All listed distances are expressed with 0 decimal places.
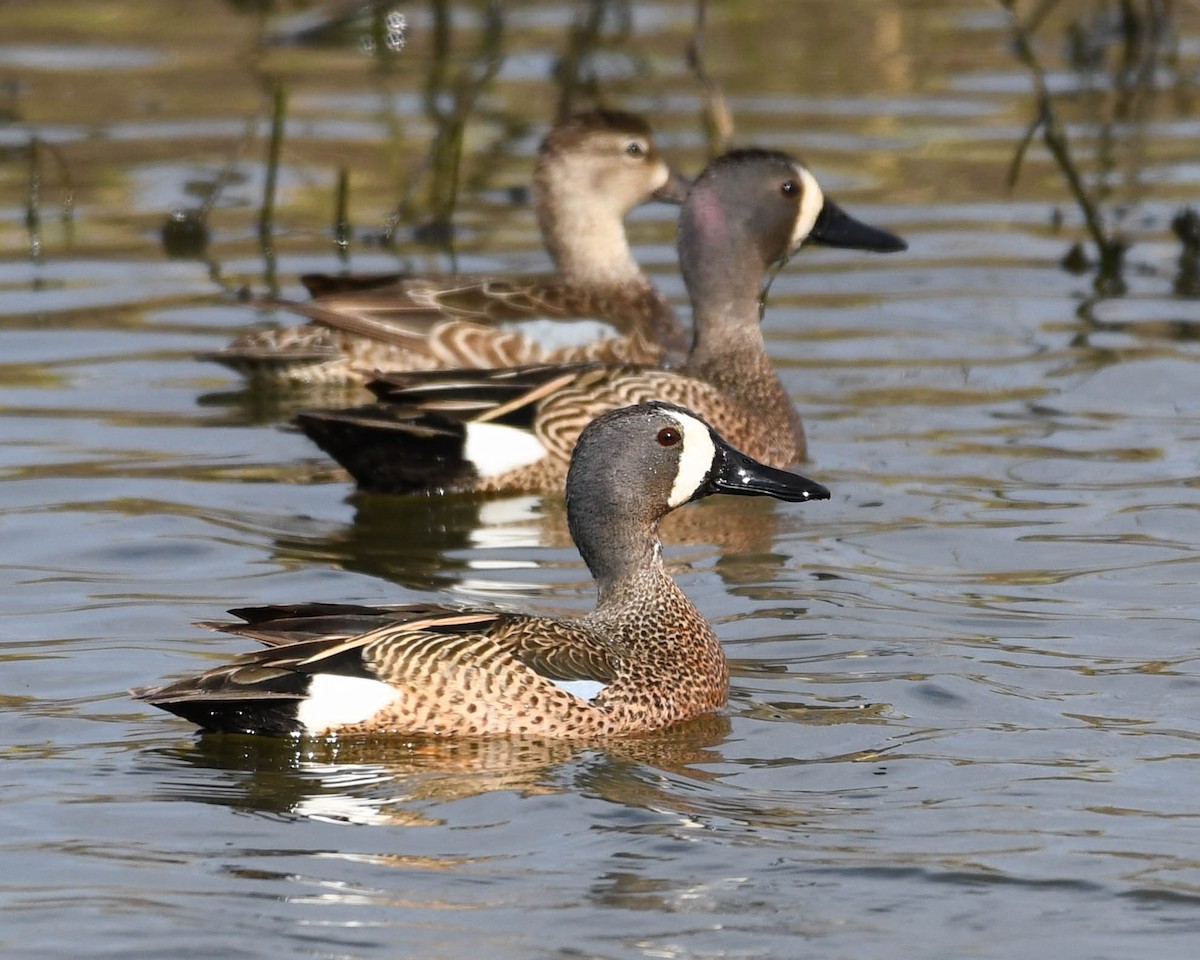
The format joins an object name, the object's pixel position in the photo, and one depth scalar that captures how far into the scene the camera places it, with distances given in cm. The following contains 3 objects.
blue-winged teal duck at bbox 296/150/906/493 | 1819
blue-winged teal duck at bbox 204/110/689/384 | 2094
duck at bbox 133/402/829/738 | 1245
